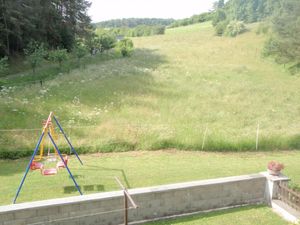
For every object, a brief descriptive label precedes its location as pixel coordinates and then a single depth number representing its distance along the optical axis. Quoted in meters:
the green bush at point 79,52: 37.22
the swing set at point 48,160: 9.70
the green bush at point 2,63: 23.59
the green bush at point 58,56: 33.53
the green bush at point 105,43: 51.00
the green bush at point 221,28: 65.37
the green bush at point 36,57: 29.89
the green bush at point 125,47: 45.12
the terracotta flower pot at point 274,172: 9.55
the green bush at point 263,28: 54.87
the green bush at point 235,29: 61.03
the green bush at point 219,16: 81.57
